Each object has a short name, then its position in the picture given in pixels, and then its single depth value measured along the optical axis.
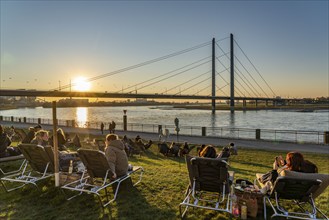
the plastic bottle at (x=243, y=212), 3.99
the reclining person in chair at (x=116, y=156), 4.89
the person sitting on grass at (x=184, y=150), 11.74
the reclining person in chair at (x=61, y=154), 6.05
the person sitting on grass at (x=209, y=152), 4.91
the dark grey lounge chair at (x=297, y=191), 3.74
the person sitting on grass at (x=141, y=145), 12.91
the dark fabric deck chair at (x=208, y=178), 4.03
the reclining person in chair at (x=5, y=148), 6.82
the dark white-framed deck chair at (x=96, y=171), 4.55
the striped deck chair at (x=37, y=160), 5.18
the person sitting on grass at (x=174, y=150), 12.48
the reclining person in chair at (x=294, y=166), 4.06
